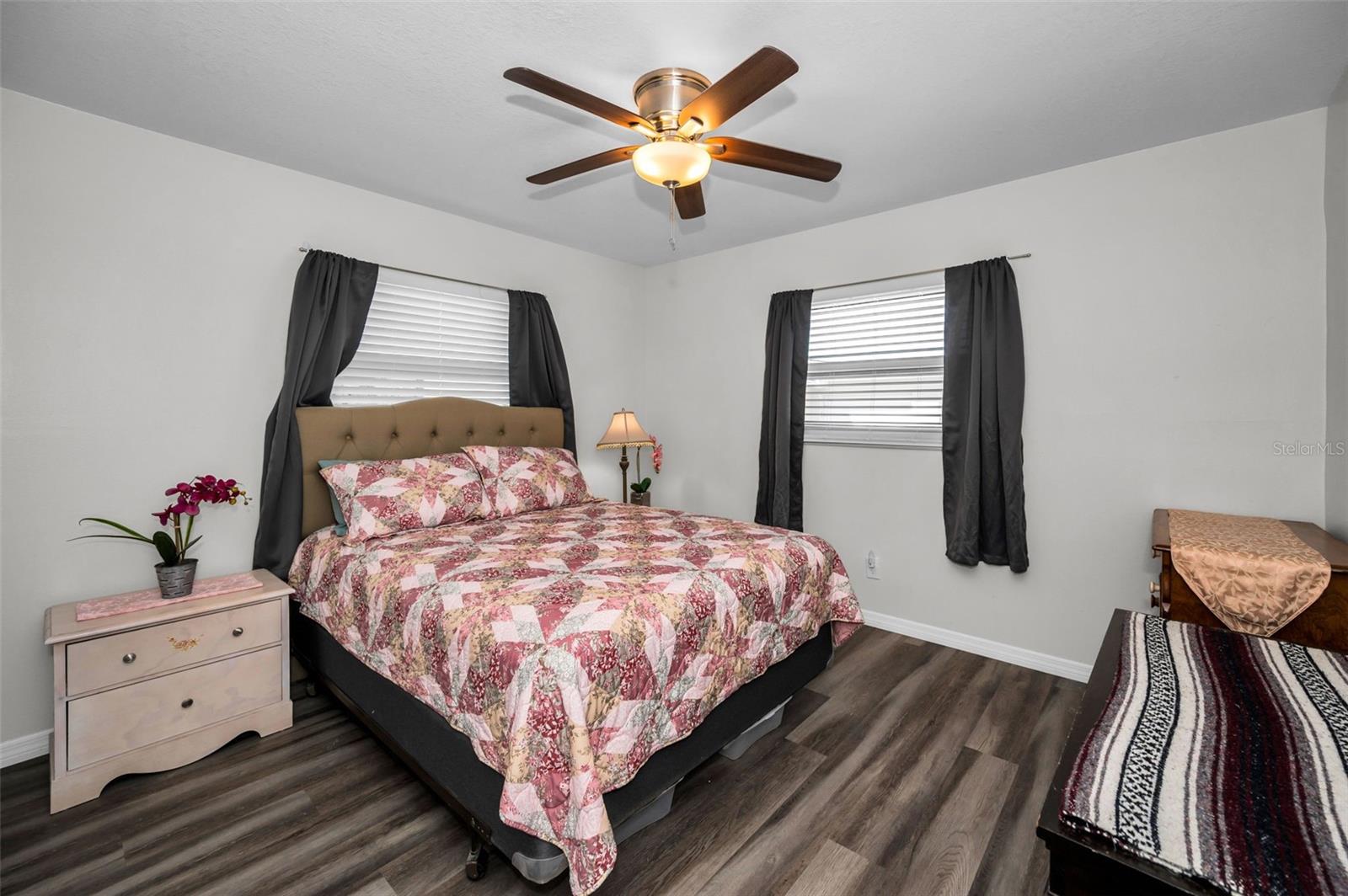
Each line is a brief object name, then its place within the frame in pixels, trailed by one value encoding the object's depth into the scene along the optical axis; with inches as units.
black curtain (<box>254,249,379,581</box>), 106.6
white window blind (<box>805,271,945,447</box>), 129.9
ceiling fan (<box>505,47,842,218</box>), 64.7
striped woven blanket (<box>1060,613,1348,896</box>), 29.0
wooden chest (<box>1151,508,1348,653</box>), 66.9
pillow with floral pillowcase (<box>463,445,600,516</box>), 121.5
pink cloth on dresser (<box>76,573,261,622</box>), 82.9
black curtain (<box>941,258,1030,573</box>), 116.1
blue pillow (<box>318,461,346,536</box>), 105.8
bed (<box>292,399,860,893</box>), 55.9
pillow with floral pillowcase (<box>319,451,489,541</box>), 101.8
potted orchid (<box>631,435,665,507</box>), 164.2
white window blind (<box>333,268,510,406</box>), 125.2
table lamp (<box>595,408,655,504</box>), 153.3
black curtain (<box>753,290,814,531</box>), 146.6
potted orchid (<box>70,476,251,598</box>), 89.0
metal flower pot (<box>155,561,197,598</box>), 89.0
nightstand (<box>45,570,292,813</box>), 76.2
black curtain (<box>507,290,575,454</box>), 148.3
